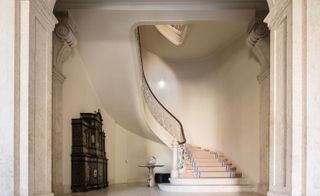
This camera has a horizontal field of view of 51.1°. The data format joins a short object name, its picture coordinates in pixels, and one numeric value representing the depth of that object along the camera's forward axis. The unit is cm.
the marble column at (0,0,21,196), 291
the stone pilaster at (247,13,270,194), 666
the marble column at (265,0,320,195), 309
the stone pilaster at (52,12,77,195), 655
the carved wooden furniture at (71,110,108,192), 748
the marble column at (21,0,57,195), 313
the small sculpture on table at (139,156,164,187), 992
